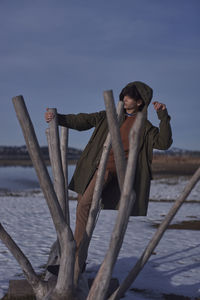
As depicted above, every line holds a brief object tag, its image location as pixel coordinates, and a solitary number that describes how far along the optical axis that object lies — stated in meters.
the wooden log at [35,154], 2.41
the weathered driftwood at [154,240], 2.26
